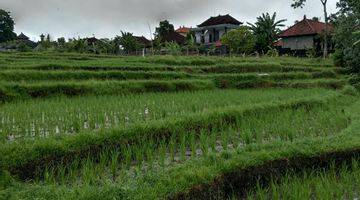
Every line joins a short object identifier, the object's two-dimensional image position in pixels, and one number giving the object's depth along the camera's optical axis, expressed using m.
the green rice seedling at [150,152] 5.34
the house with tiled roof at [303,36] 32.53
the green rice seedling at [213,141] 6.15
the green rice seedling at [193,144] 5.87
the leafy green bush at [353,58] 18.81
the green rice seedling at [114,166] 4.96
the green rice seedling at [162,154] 5.27
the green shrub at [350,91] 13.63
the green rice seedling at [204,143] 5.85
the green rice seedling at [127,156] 5.38
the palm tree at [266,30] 32.00
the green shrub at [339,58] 21.11
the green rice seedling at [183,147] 5.62
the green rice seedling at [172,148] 5.68
